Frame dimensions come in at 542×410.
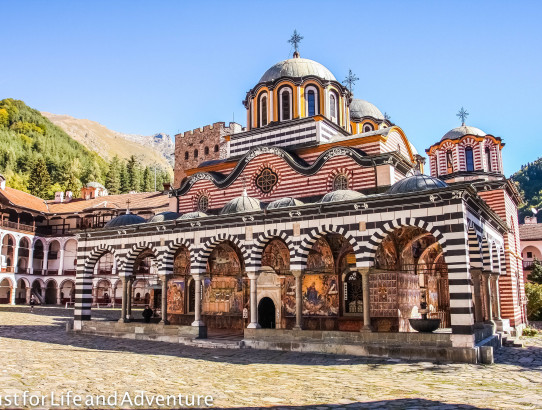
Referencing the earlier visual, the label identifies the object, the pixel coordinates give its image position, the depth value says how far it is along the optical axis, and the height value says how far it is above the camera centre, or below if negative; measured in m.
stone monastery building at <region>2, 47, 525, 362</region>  14.12 +1.86
